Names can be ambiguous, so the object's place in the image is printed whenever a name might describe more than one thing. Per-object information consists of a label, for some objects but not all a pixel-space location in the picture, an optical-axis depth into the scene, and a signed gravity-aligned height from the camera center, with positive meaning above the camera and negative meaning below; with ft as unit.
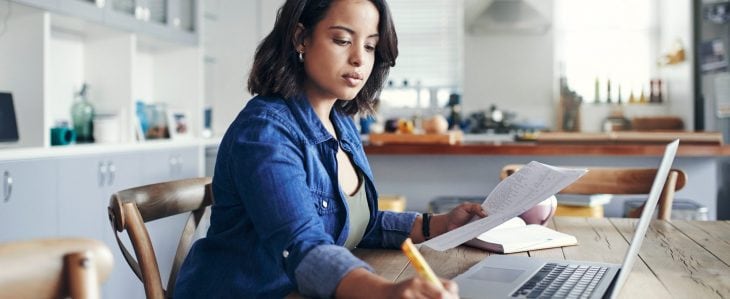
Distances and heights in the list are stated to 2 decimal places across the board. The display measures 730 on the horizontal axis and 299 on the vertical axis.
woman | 3.47 -0.10
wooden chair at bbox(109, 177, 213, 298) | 4.40 -0.41
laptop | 3.19 -0.64
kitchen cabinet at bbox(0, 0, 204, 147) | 9.62 +1.57
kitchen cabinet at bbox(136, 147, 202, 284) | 12.33 -0.44
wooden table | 3.57 -0.64
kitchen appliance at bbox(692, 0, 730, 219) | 17.35 +2.01
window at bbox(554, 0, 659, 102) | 22.24 +3.26
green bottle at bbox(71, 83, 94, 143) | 11.58 +0.56
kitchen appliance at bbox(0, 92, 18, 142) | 9.25 +0.43
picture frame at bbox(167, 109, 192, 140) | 14.01 +0.56
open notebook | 4.52 -0.57
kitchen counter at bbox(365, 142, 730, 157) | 10.38 +0.02
